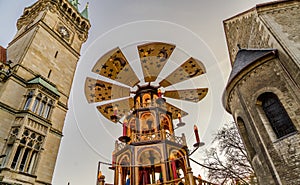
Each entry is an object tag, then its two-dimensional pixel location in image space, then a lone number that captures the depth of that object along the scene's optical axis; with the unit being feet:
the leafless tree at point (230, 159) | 54.86
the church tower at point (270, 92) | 24.94
